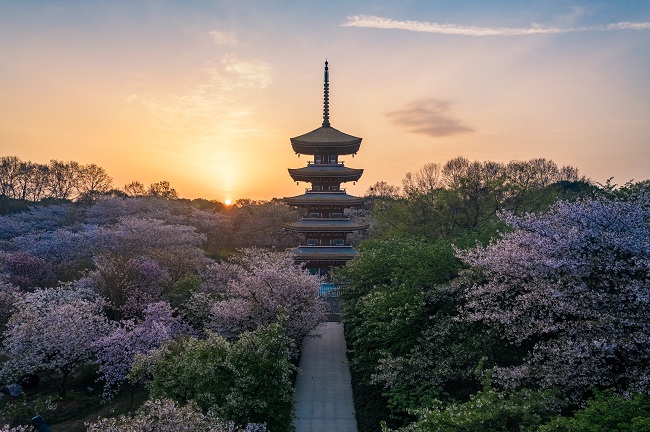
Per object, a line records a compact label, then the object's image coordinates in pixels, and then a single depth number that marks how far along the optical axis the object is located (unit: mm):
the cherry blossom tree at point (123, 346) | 16797
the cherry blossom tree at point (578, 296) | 9648
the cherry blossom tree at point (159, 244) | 29016
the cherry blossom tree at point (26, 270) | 25156
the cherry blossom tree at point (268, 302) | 19344
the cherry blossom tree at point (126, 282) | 22178
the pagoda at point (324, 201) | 33688
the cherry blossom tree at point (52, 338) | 16797
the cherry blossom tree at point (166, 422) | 8102
